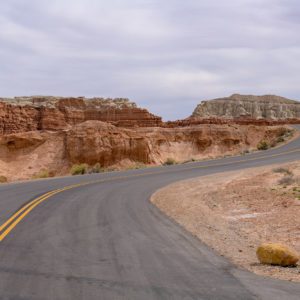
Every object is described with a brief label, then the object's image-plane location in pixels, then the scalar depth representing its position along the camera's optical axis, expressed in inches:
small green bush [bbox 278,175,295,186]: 808.7
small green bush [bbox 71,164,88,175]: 1636.3
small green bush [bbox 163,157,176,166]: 1824.9
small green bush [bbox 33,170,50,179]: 1741.9
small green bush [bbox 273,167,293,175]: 977.2
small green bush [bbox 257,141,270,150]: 2060.8
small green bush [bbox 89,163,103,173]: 1622.4
